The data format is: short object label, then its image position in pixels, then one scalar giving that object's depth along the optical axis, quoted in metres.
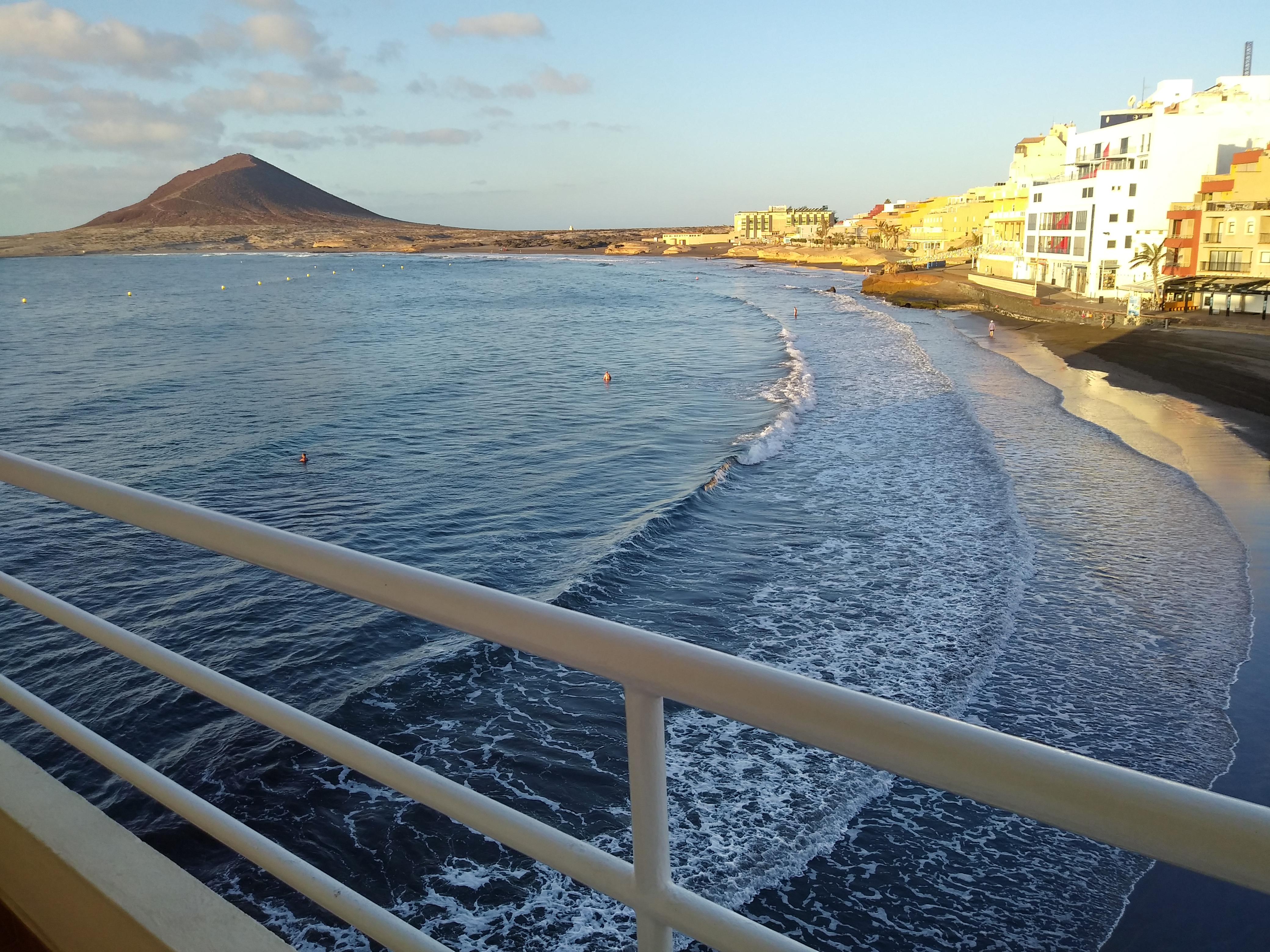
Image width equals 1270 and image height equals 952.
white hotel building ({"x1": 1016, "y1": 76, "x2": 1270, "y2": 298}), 46.06
